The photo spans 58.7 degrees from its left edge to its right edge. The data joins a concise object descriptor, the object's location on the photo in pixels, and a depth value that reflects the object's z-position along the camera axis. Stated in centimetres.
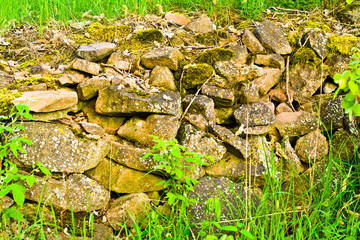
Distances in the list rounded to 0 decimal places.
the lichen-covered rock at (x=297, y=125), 317
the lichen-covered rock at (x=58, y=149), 250
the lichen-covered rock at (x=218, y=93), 314
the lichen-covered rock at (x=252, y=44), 360
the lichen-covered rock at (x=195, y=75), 316
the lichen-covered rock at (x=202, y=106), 302
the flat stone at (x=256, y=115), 309
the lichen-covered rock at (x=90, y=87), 285
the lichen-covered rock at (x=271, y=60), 349
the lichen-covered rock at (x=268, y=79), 338
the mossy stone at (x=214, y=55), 333
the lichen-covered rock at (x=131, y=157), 270
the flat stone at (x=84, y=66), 298
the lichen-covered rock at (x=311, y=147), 313
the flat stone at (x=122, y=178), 271
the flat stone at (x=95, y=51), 312
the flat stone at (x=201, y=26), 387
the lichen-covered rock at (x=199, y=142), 289
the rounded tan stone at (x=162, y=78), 311
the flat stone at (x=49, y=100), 248
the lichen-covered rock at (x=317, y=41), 356
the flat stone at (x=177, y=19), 399
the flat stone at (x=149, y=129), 283
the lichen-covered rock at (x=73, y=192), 246
